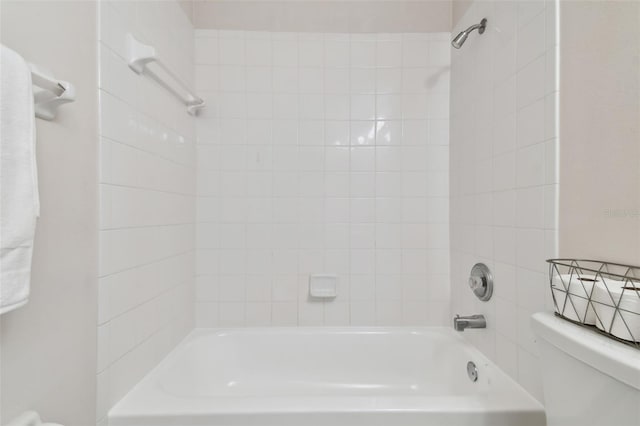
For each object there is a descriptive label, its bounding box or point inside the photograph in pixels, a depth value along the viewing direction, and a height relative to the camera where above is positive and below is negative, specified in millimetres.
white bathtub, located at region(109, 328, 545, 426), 1220 -710
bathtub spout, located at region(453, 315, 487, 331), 1364 -445
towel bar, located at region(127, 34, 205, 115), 1117 +529
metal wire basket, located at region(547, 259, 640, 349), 625 -172
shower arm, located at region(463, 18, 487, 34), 1375 +782
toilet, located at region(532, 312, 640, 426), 566 -314
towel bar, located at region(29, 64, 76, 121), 657 +252
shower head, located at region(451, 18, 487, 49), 1379 +758
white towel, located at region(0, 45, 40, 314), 546 +54
